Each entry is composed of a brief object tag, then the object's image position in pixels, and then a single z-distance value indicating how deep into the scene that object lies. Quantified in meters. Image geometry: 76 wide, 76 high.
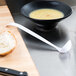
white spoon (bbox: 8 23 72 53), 0.99
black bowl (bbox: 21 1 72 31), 1.05
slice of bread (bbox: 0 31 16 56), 0.93
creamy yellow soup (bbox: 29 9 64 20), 1.11
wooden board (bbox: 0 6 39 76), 0.88
